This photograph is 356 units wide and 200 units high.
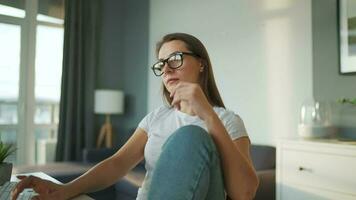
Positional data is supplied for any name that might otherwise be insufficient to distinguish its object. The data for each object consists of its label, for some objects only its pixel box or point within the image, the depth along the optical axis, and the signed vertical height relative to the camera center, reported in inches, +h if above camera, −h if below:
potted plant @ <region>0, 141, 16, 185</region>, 48.3 -8.3
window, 161.2 +16.5
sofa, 89.4 -21.6
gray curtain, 168.1 +13.1
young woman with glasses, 28.0 -4.0
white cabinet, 70.9 -13.0
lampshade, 168.9 +3.2
